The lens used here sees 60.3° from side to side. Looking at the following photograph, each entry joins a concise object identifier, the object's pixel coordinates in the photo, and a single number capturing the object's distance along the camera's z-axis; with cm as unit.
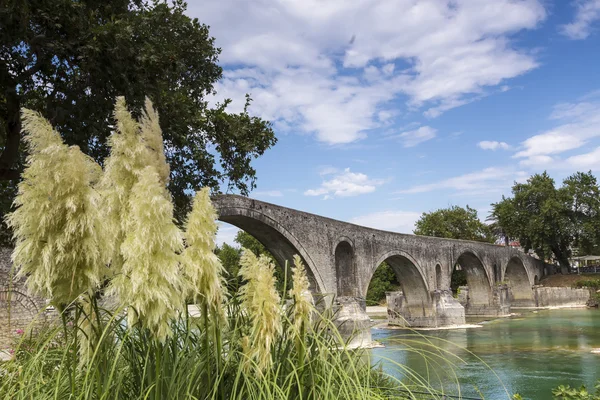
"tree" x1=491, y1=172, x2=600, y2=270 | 5394
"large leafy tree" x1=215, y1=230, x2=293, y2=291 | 5245
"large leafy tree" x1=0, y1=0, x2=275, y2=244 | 820
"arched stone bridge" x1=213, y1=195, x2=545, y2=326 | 2410
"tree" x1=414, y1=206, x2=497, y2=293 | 5688
